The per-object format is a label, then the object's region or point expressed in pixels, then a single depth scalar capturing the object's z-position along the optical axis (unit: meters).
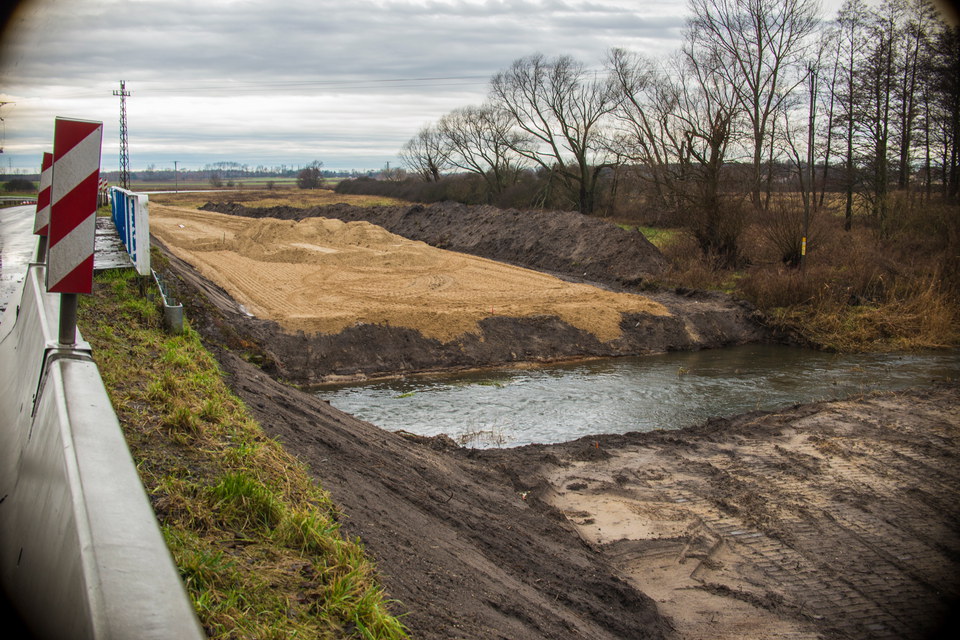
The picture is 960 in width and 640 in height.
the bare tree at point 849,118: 32.03
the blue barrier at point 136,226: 10.34
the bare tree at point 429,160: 65.81
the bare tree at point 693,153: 26.86
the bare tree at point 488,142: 52.47
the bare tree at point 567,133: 46.25
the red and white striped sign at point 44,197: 7.74
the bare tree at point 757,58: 36.25
